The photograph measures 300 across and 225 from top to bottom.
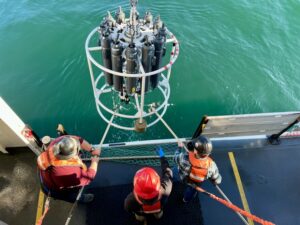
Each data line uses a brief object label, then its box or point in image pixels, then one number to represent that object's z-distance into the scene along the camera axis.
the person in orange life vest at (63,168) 3.76
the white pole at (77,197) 4.78
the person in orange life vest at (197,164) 3.99
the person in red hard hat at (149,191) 3.64
